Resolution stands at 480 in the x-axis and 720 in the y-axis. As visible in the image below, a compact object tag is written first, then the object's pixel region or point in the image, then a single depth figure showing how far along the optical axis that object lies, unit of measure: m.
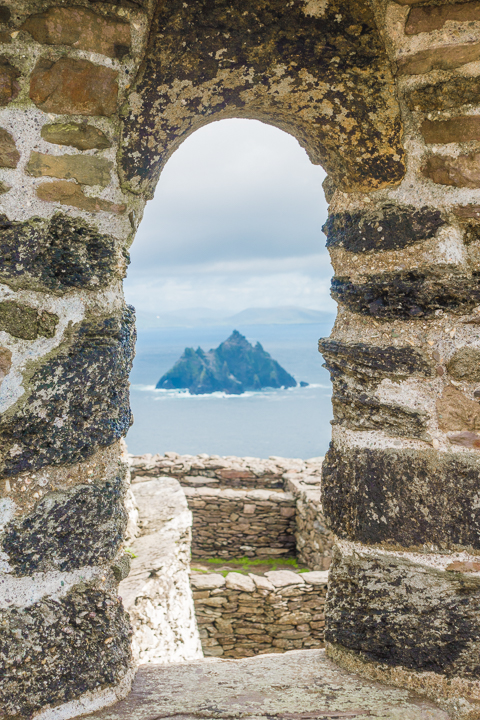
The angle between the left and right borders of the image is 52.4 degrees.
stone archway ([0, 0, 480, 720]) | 1.20
